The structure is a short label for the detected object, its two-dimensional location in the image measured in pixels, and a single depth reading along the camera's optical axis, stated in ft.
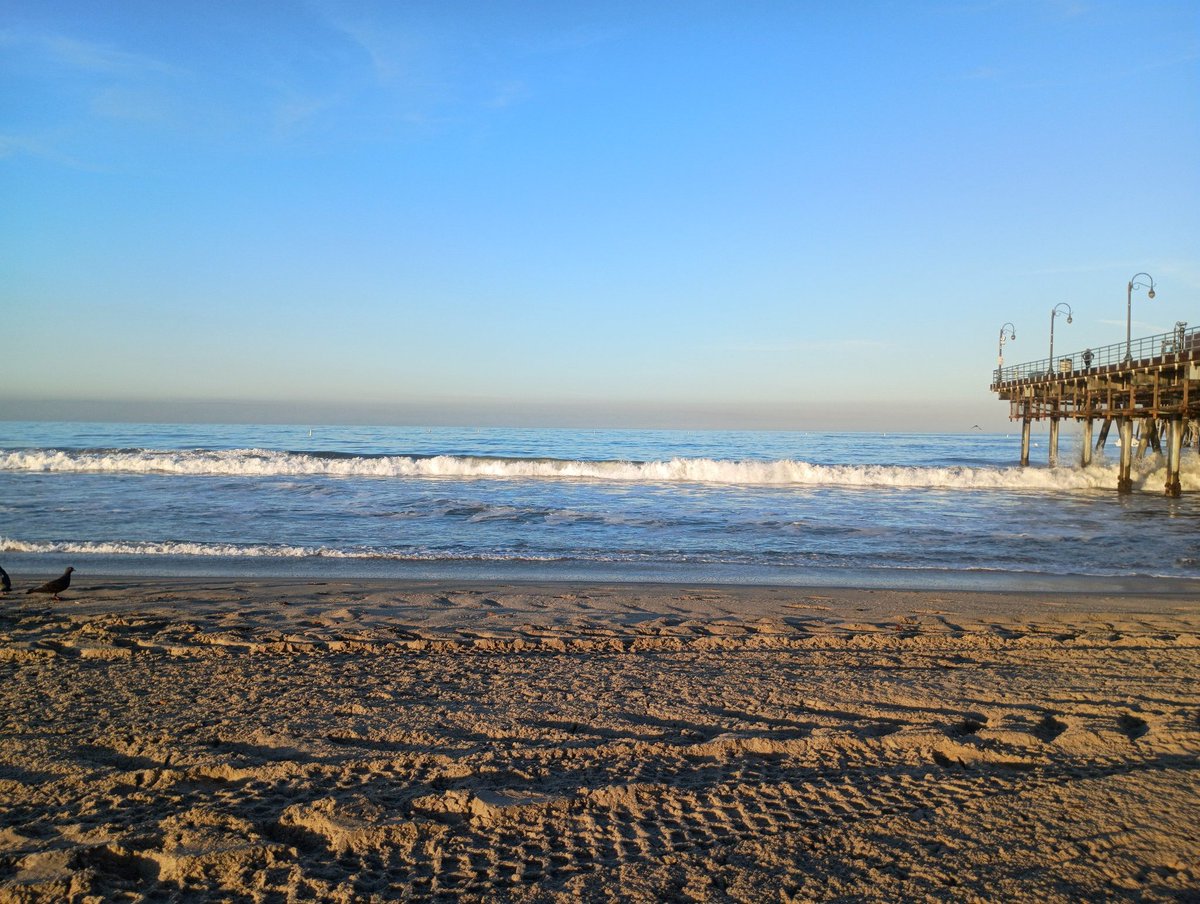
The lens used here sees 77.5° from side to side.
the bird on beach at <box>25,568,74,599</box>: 26.58
